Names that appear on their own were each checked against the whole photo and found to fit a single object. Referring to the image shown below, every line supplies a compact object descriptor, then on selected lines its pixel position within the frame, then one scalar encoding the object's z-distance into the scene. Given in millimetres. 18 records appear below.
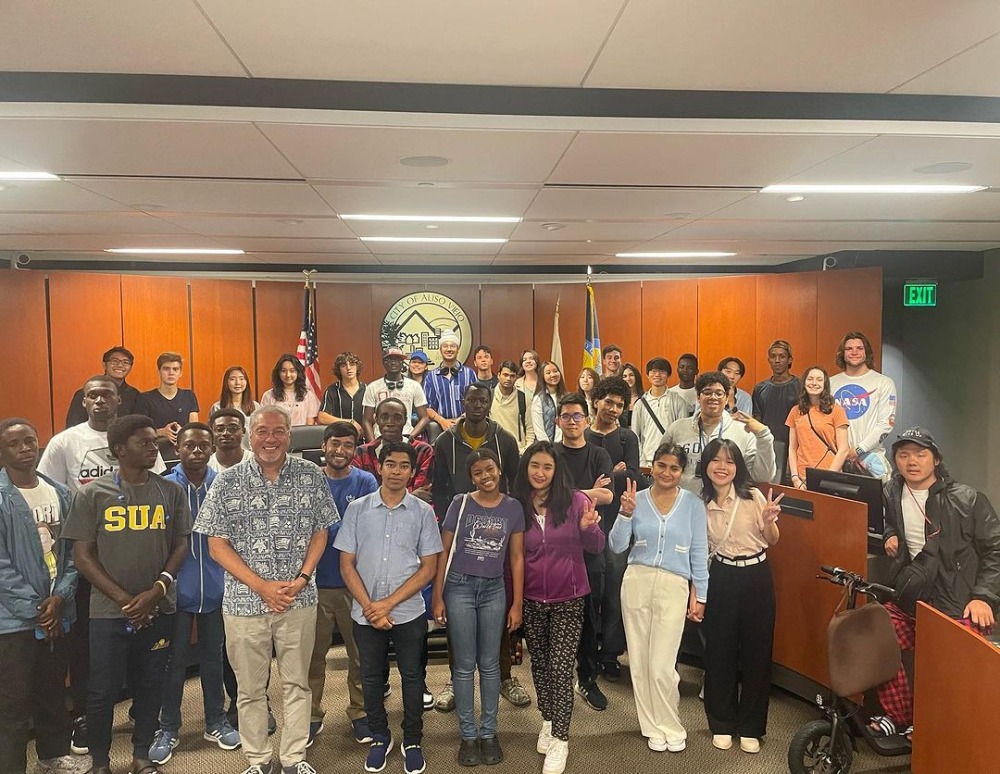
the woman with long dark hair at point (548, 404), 5824
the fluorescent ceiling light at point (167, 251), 7391
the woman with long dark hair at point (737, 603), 3473
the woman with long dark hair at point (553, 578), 3367
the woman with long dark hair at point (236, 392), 5738
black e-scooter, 2994
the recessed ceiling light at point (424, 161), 3672
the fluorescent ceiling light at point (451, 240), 6707
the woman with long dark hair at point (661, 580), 3443
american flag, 7730
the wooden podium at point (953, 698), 2301
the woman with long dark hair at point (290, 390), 6000
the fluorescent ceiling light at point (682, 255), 8086
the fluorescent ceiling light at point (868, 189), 4473
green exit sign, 8375
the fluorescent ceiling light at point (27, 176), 4023
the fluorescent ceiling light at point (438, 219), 5473
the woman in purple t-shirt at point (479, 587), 3318
